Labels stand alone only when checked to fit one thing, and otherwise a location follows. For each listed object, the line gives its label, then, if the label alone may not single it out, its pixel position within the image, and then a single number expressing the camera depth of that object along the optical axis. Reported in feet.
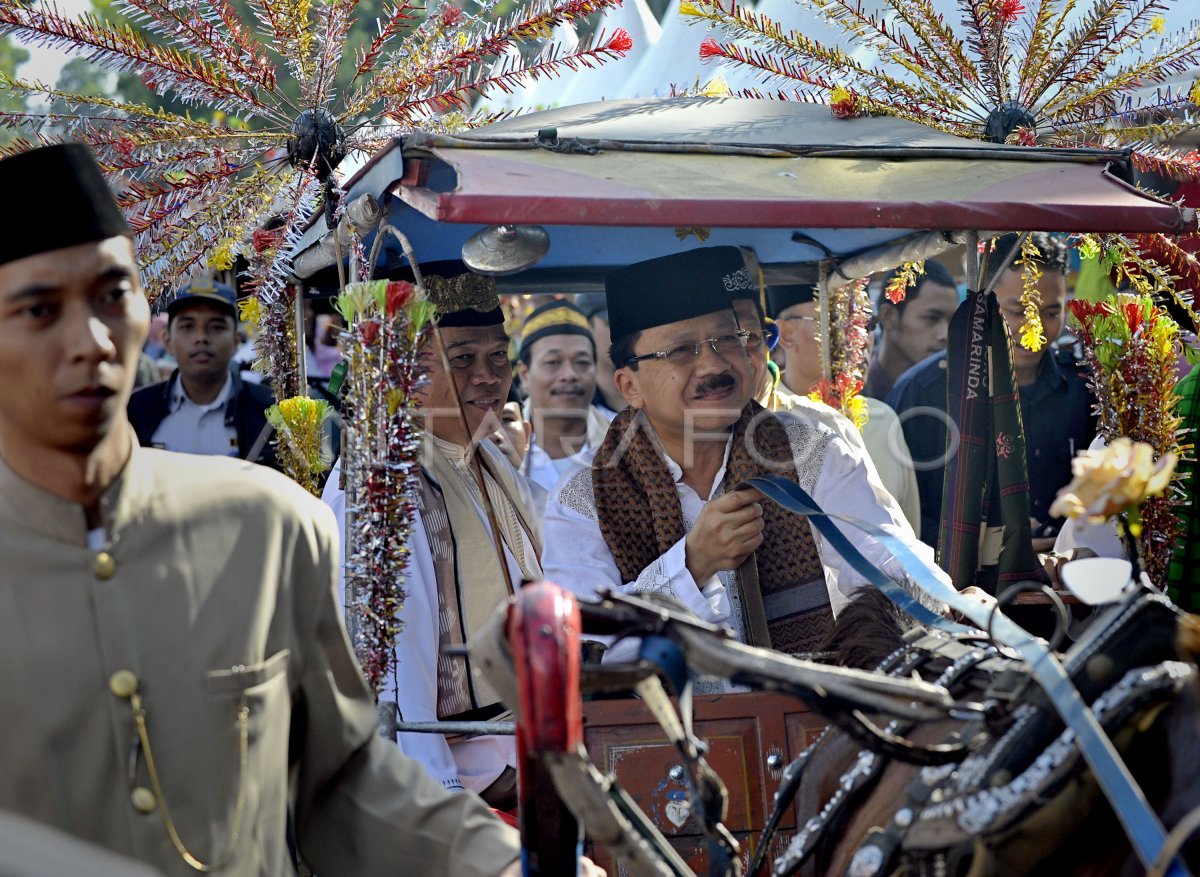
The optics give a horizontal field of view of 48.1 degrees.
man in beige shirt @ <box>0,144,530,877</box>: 6.19
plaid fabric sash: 13.19
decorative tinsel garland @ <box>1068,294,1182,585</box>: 13.28
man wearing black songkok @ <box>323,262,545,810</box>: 12.78
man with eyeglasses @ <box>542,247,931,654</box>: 12.14
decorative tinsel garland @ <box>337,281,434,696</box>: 11.53
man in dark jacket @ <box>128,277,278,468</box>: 23.73
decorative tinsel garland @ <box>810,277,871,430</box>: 16.51
